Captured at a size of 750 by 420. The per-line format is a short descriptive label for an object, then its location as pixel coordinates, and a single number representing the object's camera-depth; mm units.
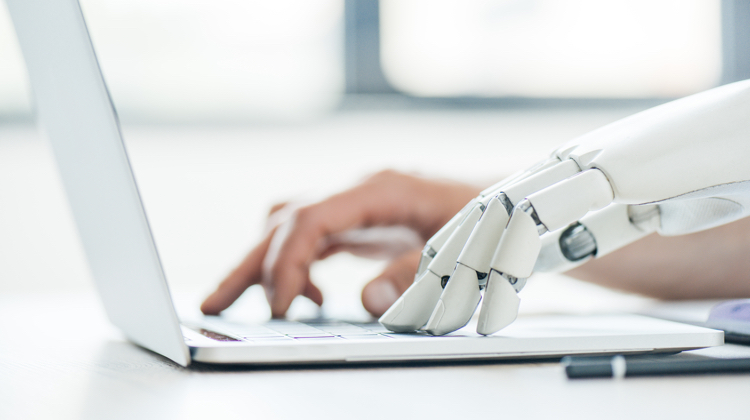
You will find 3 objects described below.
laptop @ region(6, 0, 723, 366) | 595
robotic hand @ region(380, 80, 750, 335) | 612
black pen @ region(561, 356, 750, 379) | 582
